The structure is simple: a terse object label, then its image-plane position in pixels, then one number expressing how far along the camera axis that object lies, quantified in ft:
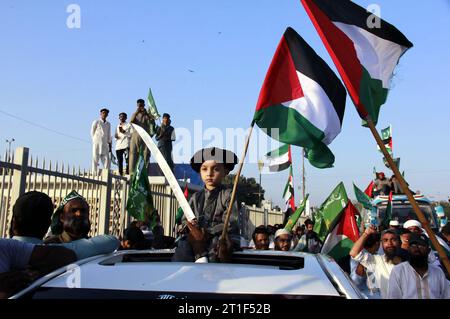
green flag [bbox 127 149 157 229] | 24.32
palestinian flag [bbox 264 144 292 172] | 36.29
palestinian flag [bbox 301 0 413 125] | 14.46
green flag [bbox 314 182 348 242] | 25.20
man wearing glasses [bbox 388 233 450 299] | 14.73
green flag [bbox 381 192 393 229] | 31.37
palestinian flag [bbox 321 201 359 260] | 22.56
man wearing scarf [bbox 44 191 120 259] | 12.12
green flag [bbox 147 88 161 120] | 35.76
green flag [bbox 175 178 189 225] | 27.74
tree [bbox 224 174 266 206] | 216.13
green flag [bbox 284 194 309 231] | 29.58
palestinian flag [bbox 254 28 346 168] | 14.87
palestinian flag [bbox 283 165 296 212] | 53.22
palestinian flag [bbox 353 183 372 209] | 35.06
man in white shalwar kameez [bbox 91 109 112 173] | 36.70
